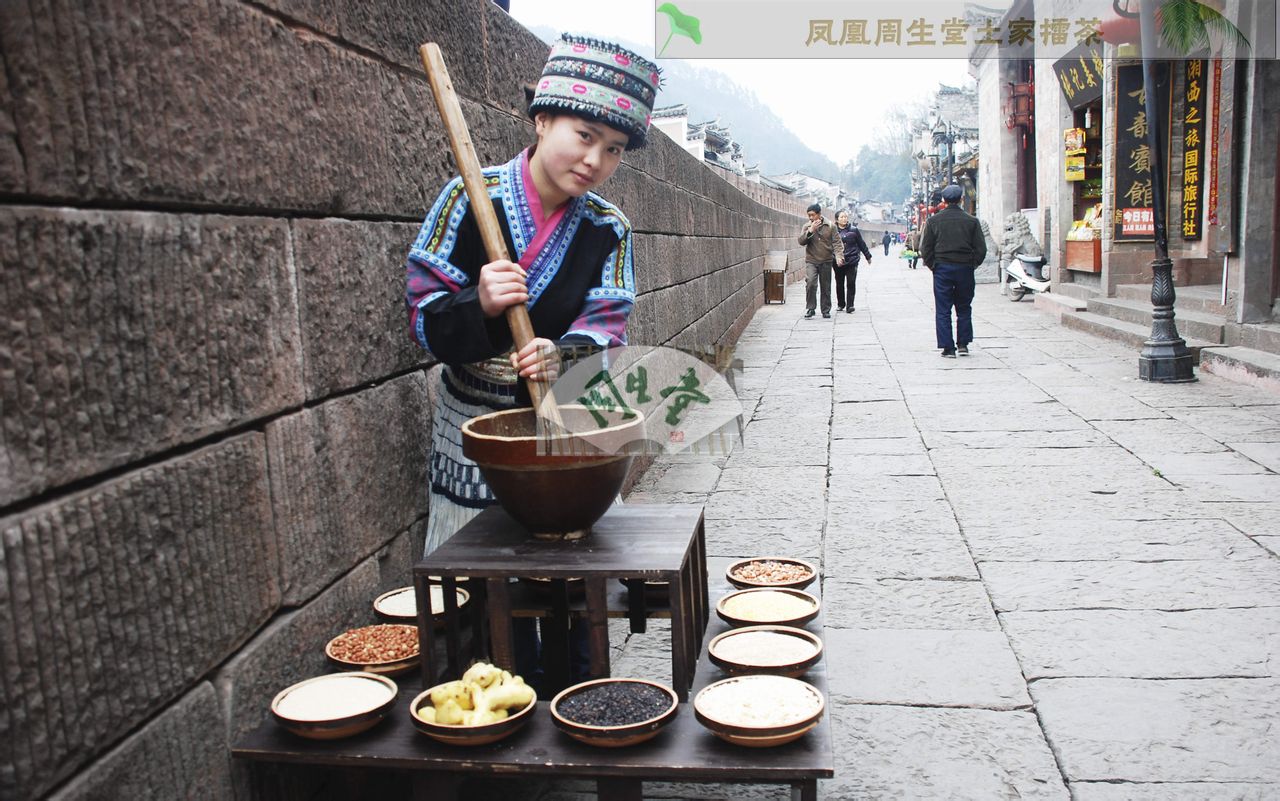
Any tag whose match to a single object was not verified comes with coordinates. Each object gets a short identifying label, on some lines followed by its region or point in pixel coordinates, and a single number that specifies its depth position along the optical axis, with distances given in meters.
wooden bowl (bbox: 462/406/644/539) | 2.24
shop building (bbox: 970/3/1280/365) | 9.37
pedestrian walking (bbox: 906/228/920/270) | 39.83
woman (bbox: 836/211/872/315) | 16.95
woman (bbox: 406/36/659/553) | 2.44
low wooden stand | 2.26
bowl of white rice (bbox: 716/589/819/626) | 2.68
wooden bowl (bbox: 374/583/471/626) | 2.63
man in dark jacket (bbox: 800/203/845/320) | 15.84
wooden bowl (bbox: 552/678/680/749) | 2.01
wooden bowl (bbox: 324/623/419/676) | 2.39
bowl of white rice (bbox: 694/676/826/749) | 2.03
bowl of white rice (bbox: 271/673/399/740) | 2.07
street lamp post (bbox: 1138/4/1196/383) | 8.44
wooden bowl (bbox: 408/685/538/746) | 2.04
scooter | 19.38
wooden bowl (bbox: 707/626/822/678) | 2.38
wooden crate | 16.06
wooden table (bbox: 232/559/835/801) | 2.00
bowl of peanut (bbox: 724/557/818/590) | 2.95
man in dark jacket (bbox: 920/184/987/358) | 10.77
